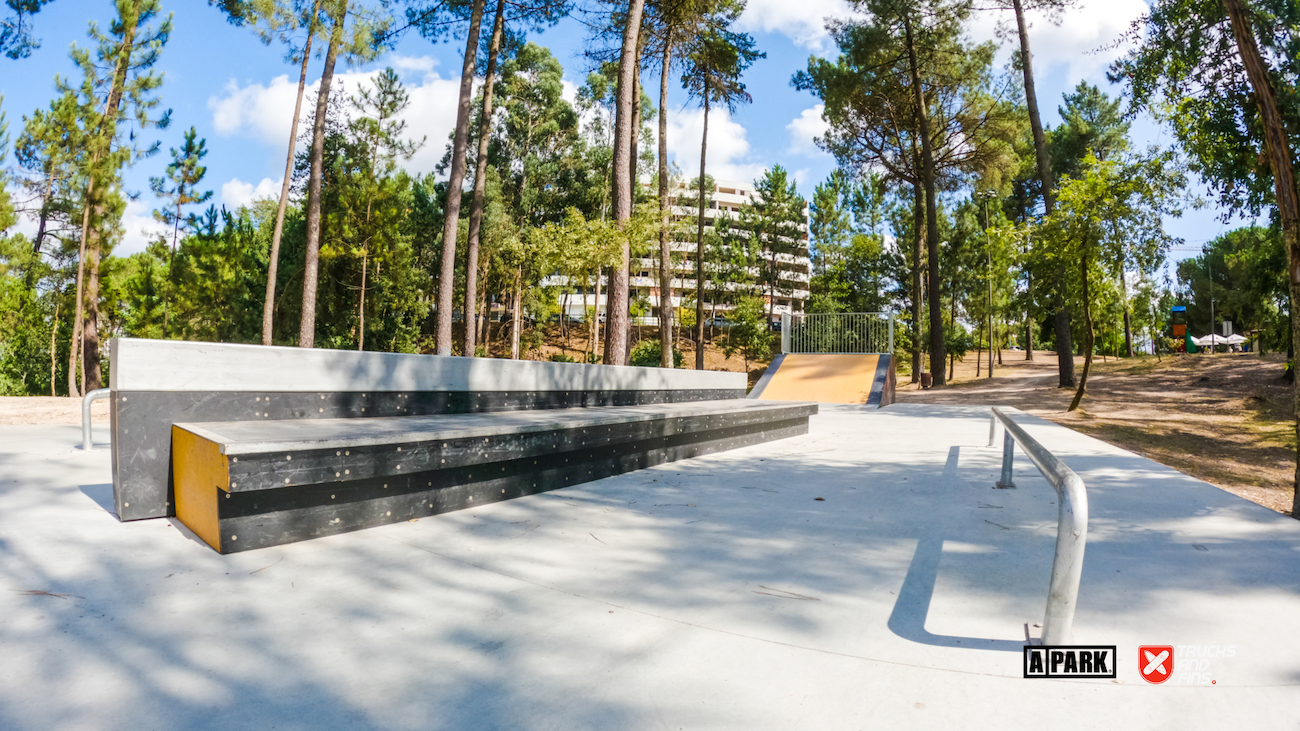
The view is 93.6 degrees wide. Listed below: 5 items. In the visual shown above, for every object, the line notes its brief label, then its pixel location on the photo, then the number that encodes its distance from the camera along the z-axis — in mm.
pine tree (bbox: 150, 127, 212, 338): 24344
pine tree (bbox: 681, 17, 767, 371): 16380
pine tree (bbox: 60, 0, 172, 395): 17188
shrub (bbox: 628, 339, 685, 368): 21875
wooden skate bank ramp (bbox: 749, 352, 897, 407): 12682
